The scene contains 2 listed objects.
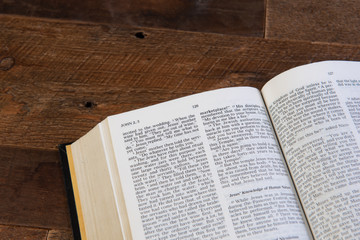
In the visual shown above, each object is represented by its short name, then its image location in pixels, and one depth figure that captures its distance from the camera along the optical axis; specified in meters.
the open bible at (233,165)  0.55
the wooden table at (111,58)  0.59
